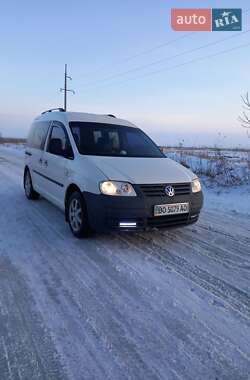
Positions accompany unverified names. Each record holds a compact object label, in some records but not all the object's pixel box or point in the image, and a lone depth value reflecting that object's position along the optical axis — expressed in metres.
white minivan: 4.46
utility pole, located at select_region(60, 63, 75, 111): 34.10
